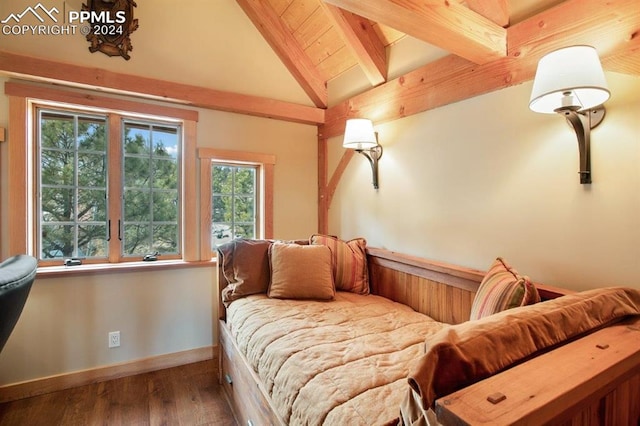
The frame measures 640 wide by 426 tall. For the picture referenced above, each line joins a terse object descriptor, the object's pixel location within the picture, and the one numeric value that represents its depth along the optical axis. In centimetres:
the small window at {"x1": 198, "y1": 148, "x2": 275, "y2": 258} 280
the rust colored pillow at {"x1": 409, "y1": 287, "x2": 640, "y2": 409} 68
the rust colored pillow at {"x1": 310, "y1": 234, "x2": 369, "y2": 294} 248
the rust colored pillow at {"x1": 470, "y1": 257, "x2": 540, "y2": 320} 129
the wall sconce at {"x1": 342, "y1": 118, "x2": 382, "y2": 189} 243
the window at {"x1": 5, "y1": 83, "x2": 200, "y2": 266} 224
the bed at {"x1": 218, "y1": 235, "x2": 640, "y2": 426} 68
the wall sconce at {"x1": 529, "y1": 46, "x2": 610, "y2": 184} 118
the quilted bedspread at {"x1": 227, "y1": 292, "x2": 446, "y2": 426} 107
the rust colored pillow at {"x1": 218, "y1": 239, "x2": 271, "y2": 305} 234
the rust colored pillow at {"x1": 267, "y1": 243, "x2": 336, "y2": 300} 225
